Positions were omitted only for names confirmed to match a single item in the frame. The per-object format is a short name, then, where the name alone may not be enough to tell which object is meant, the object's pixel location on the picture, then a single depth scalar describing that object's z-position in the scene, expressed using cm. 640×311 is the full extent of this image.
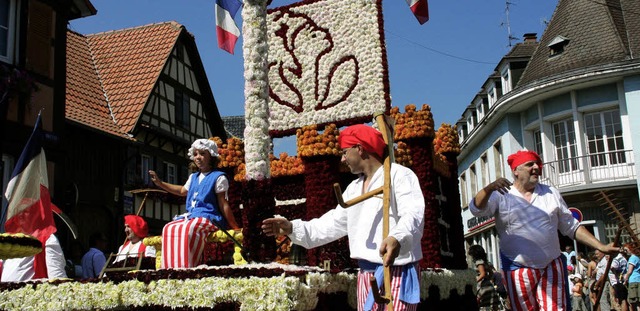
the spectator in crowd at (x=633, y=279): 1178
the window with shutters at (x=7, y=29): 1273
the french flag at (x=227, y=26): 690
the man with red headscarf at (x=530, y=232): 443
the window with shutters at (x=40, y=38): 1329
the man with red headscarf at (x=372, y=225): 346
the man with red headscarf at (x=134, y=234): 741
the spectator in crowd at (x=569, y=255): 1591
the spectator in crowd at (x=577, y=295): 1323
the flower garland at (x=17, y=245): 432
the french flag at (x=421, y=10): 829
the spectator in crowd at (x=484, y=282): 960
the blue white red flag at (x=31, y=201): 594
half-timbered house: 1825
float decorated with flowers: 489
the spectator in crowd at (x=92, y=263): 841
